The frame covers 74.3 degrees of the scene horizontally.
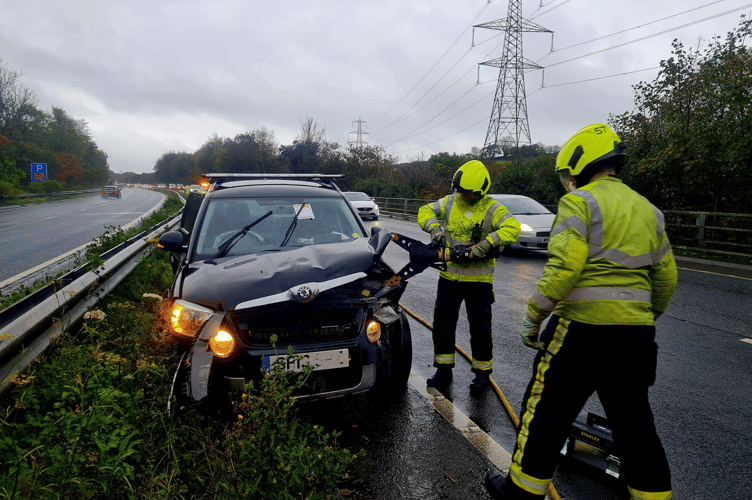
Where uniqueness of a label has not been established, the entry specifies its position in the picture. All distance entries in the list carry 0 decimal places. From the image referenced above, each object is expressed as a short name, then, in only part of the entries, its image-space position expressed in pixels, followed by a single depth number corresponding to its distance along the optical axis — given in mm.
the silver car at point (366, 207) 23781
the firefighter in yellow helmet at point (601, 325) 2125
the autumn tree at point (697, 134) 12102
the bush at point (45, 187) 45438
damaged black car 2768
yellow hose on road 2578
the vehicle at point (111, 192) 51281
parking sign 42031
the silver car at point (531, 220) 11898
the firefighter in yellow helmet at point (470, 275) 3949
